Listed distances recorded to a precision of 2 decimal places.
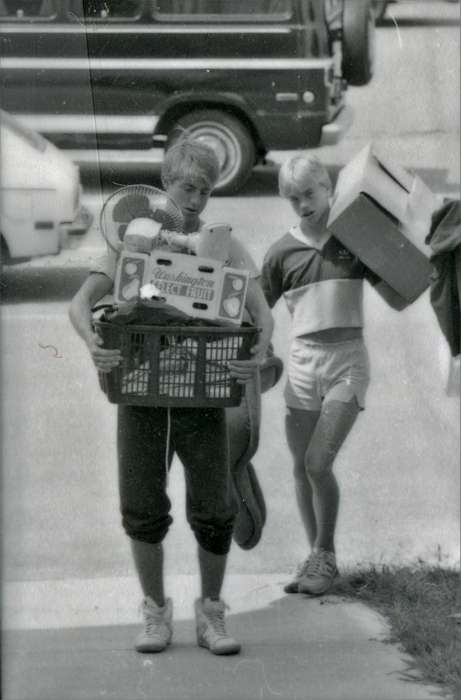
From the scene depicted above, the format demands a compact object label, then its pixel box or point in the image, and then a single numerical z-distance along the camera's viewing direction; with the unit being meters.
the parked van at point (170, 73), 7.75
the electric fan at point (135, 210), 7.53
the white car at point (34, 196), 7.70
